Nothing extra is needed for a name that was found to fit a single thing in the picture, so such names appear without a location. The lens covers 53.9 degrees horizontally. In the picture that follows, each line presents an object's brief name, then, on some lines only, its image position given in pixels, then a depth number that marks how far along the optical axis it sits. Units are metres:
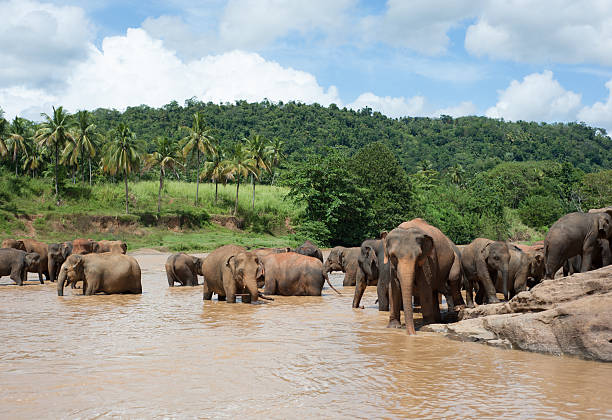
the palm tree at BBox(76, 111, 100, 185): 64.12
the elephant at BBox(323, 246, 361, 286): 21.31
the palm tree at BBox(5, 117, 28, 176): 67.94
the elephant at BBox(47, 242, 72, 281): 21.94
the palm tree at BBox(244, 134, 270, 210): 71.38
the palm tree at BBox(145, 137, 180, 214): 64.25
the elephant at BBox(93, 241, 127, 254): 24.64
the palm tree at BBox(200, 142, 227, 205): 67.88
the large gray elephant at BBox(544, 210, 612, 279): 12.97
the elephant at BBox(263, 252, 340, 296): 16.75
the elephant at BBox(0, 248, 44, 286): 20.38
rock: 8.02
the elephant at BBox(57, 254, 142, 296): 16.44
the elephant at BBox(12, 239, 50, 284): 23.44
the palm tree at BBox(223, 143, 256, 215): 66.12
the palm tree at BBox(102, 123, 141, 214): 58.25
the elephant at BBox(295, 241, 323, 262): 21.59
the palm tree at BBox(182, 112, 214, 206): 66.62
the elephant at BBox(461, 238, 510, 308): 13.25
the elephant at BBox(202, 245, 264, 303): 14.15
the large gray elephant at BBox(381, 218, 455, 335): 9.55
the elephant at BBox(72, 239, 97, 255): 23.33
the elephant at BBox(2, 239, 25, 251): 23.62
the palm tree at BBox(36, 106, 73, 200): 59.81
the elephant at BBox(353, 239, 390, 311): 12.83
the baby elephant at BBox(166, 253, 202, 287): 20.38
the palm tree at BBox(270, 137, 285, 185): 88.75
